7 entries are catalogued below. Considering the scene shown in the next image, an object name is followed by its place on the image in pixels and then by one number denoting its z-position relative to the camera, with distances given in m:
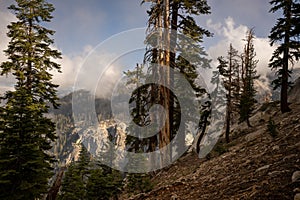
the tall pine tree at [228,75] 25.70
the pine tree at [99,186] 13.53
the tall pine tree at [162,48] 12.60
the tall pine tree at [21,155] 8.95
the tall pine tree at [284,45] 20.64
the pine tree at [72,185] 18.72
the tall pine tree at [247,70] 27.87
